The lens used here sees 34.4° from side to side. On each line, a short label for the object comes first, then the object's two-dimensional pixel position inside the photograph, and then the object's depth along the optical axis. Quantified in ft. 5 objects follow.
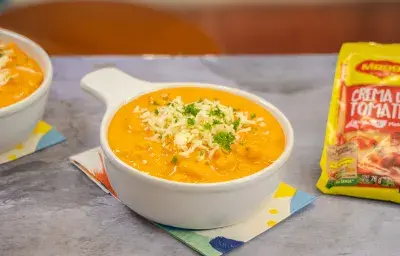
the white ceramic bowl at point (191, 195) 2.95
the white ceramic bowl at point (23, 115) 3.47
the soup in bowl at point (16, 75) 3.58
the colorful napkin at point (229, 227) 3.10
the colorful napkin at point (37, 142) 3.76
